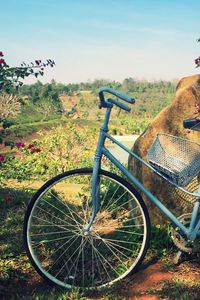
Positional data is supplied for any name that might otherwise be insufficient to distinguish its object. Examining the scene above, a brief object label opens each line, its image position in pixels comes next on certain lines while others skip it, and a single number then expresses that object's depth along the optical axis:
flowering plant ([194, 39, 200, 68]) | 4.76
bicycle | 3.25
